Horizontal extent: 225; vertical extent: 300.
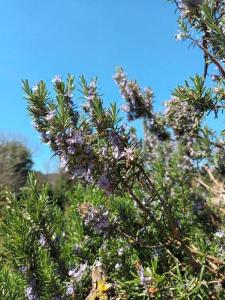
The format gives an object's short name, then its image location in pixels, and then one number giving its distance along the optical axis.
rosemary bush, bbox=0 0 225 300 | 0.33
